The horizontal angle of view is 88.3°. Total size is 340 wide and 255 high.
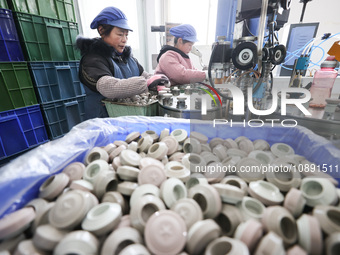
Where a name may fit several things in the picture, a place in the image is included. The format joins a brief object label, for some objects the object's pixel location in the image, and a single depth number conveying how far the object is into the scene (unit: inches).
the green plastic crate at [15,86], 58.0
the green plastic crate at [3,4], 55.5
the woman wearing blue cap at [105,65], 53.4
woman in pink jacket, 78.0
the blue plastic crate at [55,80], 67.3
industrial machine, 35.3
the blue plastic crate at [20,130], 59.4
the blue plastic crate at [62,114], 72.5
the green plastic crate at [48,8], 59.7
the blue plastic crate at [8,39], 56.9
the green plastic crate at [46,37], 62.4
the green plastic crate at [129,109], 53.2
